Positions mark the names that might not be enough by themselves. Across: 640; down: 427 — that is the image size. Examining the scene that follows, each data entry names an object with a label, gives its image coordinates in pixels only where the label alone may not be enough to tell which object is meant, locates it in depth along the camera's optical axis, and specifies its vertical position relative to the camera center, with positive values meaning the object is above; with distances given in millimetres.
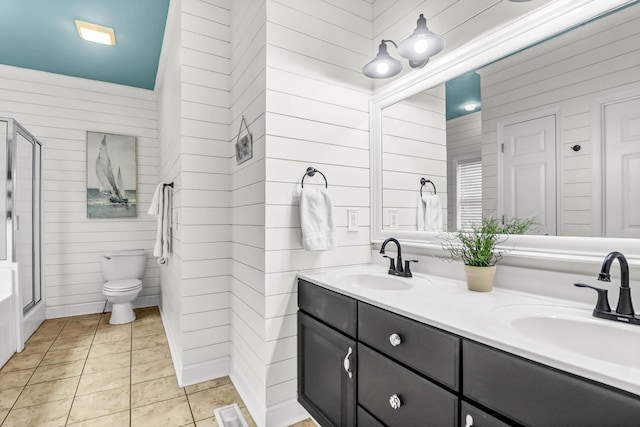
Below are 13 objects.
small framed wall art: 1930 +411
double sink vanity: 685 -389
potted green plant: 1325 -149
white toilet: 3275 -711
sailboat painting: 3691 +438
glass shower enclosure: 2744 +36
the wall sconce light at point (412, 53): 1525 +799
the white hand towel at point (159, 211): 2785 +21
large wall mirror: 1080 +325
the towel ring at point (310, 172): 1818 +233
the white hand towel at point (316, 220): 1724 -35
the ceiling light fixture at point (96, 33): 2682 +1528
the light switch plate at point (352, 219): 1983 -38
